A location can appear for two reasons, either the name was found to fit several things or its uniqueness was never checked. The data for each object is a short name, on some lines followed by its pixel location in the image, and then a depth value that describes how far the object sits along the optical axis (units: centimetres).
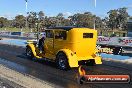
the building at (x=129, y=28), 1582
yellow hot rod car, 713
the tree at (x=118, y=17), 4170
